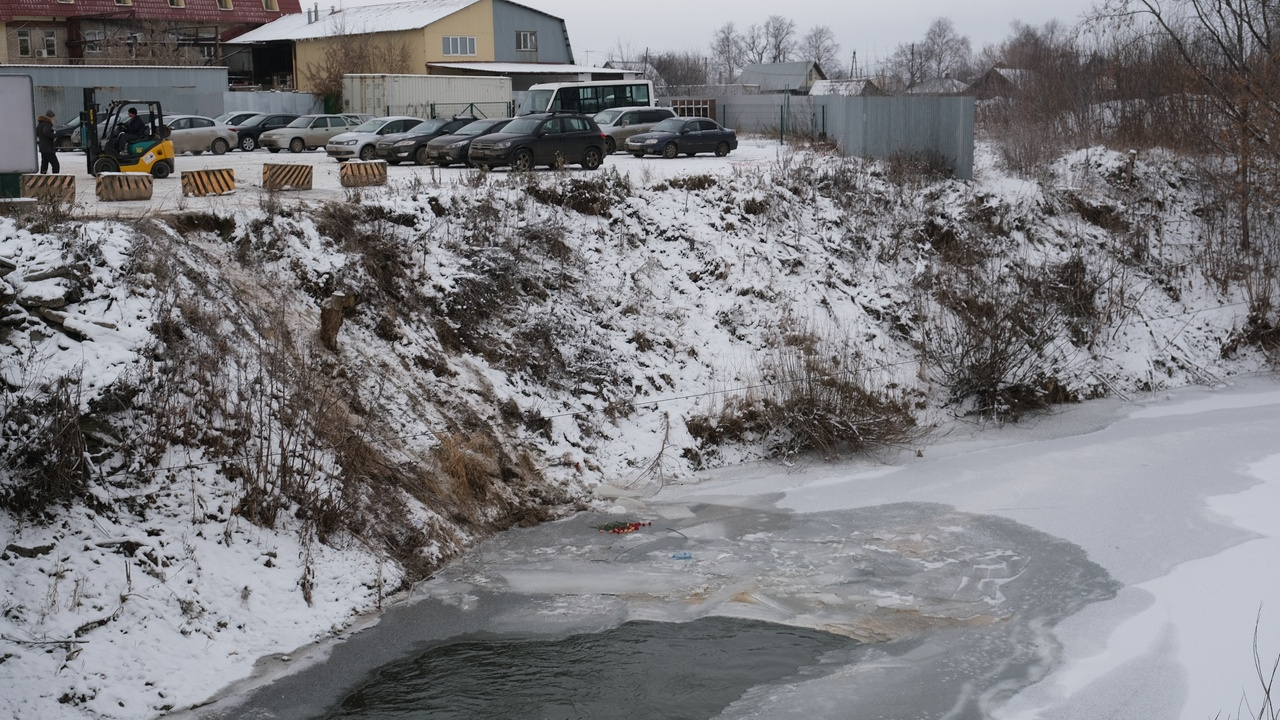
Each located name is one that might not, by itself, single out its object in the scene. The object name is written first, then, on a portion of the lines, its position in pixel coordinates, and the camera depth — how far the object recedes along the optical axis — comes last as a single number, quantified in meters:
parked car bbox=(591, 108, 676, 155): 30.06
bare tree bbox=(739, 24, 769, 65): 103.12
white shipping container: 40.62
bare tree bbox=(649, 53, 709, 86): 75.81
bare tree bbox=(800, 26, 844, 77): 101.94
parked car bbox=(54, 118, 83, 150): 30.89
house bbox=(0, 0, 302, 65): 49.16
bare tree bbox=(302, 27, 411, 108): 49.59
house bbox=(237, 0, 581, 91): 49.97
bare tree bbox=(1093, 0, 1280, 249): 22.02
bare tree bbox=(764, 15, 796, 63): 102.38
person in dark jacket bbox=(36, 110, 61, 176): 20.83
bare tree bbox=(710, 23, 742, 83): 101.19
